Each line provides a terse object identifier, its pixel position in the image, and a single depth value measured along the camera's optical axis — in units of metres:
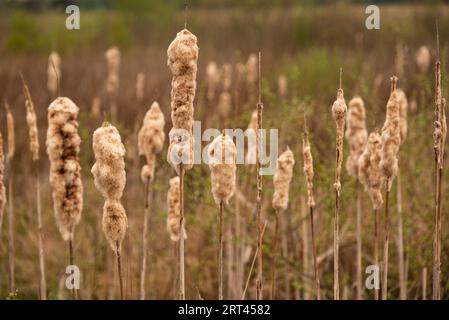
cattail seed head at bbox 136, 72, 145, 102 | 4.18
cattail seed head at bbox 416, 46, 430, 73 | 4.23
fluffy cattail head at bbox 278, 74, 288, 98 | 5.10
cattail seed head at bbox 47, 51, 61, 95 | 4.91
